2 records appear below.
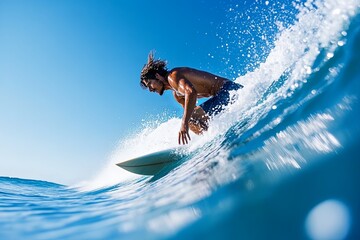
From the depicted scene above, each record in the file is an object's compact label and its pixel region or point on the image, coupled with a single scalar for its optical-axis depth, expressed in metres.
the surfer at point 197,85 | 4.46
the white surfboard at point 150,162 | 4.14
